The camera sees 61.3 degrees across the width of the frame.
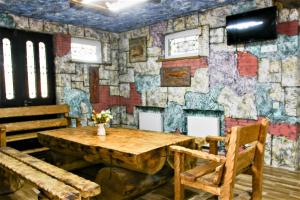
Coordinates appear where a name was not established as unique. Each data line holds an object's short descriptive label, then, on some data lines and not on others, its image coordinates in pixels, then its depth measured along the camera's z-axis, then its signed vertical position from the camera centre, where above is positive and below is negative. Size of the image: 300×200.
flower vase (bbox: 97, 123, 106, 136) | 3.45 -0.58
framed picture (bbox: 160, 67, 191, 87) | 5.22 +0.22
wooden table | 2.53 -0.65
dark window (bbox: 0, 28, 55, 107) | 4.80 +0.40
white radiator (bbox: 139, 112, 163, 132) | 5.76 -0.79
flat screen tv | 3.95 +0.98
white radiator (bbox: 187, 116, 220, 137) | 4.75 -0.76
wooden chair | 1.94 -0.69
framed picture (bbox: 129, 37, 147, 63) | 6.01 +0.92
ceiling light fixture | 3.74 +1.37
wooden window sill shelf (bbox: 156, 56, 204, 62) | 5.09 +0.60
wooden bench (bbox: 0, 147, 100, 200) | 1.90 -0.78
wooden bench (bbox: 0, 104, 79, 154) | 4.57 -0.63
